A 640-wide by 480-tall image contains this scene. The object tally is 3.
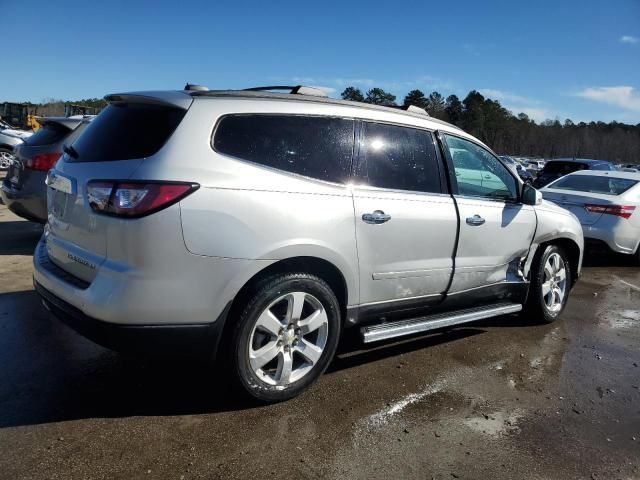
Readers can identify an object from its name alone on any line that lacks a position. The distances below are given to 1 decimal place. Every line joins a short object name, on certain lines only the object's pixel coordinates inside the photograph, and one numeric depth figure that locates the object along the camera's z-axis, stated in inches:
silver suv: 108.2
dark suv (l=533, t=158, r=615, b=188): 623.8
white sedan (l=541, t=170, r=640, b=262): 314.0
